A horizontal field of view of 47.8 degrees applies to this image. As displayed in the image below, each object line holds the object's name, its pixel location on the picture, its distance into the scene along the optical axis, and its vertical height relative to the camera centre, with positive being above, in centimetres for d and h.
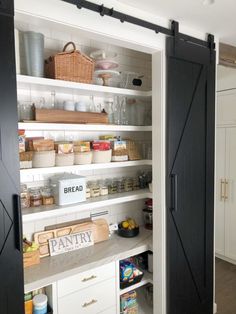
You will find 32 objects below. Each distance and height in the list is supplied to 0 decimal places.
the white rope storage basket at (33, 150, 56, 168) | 175 -11
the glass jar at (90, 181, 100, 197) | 215 -39
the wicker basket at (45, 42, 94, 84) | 180 +53
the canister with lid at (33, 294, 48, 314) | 167 -102
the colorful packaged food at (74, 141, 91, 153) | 196 -4
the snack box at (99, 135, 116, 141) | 221 +3
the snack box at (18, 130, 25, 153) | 173 +1
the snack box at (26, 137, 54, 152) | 176 -1
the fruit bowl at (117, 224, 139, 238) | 233 -80
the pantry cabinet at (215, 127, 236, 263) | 352 -71
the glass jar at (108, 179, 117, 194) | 228 -39
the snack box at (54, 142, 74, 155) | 186 -4
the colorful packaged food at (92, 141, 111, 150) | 206 -3
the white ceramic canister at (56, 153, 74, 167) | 185 -12
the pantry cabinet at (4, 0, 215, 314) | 174 -29
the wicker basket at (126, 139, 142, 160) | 226 -8
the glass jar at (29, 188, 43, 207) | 188 -39
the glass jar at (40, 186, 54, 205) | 191 -39
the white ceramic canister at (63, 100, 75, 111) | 193 +27
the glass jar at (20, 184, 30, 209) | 183 -37
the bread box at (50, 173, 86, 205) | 188 -34
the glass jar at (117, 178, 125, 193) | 233 -39
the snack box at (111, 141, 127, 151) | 217 -3
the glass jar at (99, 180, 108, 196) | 221 -39
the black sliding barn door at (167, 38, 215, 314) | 205 -29
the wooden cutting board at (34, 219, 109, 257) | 195 -70
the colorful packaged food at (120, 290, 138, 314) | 221 -136
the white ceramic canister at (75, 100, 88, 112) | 198 +27
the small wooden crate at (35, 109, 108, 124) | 178 +18
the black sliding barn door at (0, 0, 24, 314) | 133 -19
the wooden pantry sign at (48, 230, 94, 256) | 199 -78
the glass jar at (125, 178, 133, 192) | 238 -39
